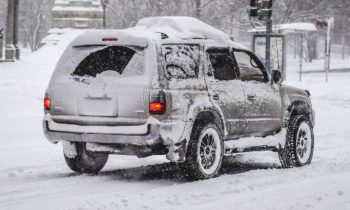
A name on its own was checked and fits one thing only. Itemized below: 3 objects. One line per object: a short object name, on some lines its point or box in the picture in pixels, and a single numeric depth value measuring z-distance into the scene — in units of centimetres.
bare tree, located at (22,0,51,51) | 7225
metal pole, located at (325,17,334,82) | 3547
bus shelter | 3207
